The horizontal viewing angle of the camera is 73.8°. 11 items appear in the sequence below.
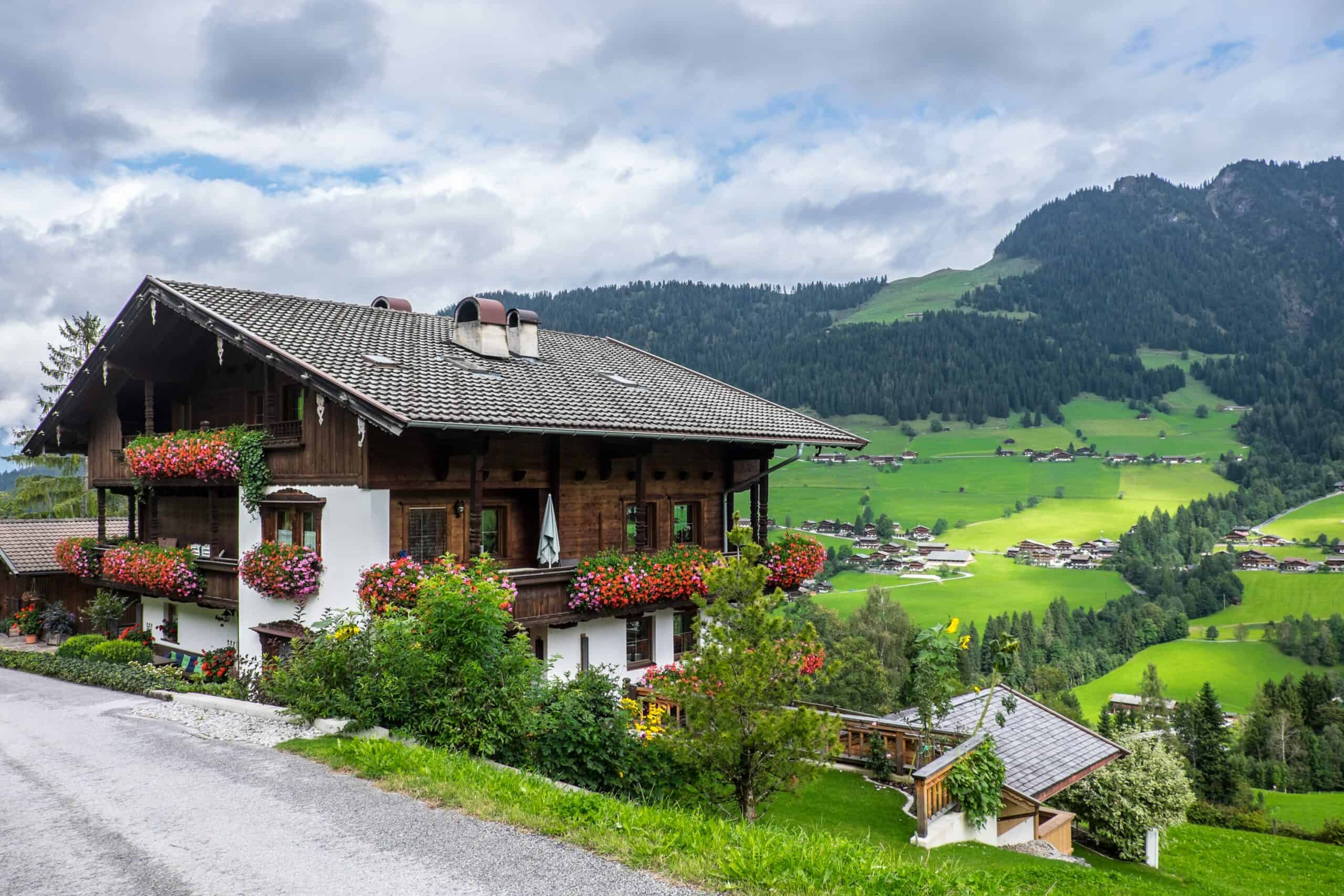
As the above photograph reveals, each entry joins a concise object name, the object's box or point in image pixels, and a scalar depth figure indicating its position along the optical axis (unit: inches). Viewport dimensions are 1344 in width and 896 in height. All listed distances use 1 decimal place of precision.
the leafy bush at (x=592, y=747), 384.2
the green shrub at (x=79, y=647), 792.8
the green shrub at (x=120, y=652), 782.5
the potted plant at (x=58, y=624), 1060.5
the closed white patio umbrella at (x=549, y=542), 662.5
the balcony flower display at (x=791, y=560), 807.1
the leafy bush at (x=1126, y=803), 790.5
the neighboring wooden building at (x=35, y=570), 1153.4
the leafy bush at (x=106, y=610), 891.4
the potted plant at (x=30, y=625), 1080.8
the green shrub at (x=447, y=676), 390.0
